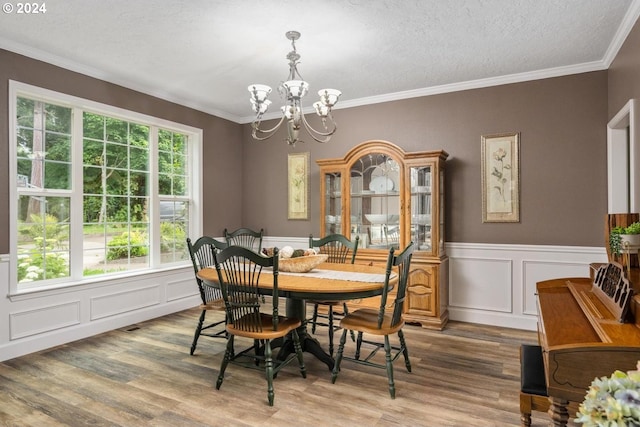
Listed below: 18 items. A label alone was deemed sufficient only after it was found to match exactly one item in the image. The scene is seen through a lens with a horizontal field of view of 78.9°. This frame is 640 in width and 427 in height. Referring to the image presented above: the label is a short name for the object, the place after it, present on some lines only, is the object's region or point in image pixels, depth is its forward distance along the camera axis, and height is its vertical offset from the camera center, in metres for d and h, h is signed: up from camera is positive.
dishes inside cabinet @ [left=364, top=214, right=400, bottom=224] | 4.33 -0.03
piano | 1.29 -0.46
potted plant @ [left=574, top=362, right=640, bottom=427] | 0.73 -0.37
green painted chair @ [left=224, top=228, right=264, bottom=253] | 5.42 -0.37
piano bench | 1.69 -0.77
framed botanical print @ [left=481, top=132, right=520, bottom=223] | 4.04 +0.40
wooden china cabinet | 4.09 +0.06
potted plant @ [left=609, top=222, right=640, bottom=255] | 1.84 -0.11
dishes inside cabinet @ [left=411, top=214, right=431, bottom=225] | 4.14 -0.04
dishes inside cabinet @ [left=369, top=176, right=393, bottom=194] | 4.37 +0.35
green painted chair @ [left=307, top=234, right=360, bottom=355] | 3.39 -0.39
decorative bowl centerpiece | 3.08 -0.38
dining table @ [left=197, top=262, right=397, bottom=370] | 2.55 -0.48
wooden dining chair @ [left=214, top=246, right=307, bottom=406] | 2.50 -0.71
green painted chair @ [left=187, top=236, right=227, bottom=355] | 3.30 -0.63
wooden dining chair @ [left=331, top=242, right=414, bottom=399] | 2.58 -0.75
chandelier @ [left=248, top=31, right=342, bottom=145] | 2.87 +0.88
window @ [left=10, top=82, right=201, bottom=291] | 3.46 +0.27
